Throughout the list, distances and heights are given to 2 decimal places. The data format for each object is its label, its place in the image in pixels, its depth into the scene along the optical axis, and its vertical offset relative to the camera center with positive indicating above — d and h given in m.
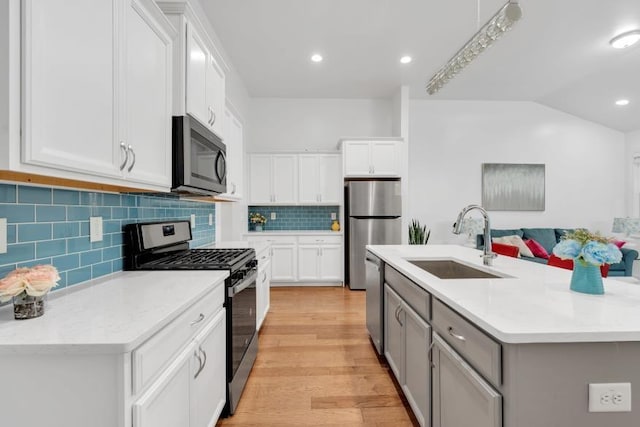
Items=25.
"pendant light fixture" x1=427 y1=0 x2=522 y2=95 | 1.96 +1.25
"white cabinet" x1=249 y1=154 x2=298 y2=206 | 4.96 +0.56
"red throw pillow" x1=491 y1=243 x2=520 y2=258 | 2.90 -0.34
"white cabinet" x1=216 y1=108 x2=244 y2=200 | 2.79 +0.58
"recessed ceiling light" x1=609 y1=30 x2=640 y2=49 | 3.40 +1.96
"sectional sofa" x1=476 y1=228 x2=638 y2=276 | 4.89 -0.34
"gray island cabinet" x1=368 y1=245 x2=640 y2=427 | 0.90 -0.43
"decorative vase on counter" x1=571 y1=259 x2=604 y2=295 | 1.24 -0.26
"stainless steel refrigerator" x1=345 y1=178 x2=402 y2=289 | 4.73 -0.01
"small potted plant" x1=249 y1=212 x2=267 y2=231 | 5.04 -0.09
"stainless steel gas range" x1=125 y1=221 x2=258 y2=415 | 1.74 -0.30
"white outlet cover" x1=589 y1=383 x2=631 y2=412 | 0.89 -0.53
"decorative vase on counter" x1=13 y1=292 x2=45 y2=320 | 0.95 -0.28
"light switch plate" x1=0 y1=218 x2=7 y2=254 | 1.06 -0.07
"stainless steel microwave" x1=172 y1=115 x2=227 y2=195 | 1.71 +0.34
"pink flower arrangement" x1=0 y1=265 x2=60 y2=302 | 0.90 -0.20
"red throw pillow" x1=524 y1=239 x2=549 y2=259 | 4.74 -0.54
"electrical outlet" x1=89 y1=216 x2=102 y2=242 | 1.49 -0.07
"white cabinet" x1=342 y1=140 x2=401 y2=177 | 4.80 +0.89
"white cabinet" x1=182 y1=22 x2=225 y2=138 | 1.80 +0.86
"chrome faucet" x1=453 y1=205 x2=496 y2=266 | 1.91 -0.15
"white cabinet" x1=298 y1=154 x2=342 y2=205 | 4.95 +0.62
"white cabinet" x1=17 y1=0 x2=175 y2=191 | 0.87 +0.45
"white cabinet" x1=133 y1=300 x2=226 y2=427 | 0.94 -0.65
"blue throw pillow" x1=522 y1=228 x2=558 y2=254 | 5.13 -0.37
